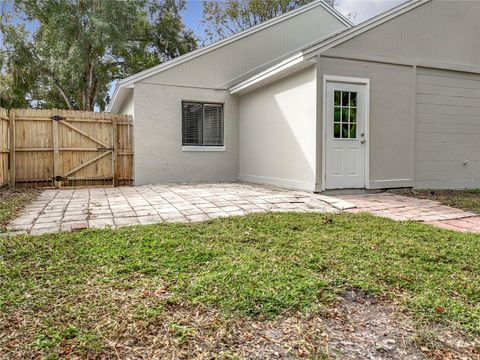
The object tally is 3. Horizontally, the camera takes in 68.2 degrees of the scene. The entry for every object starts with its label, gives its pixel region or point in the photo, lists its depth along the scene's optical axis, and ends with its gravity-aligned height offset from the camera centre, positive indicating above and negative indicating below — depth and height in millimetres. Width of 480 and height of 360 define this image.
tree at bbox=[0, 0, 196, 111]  13969 +5023
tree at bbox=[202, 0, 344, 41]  19891 +8564
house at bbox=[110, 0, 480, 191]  6945 +1199
